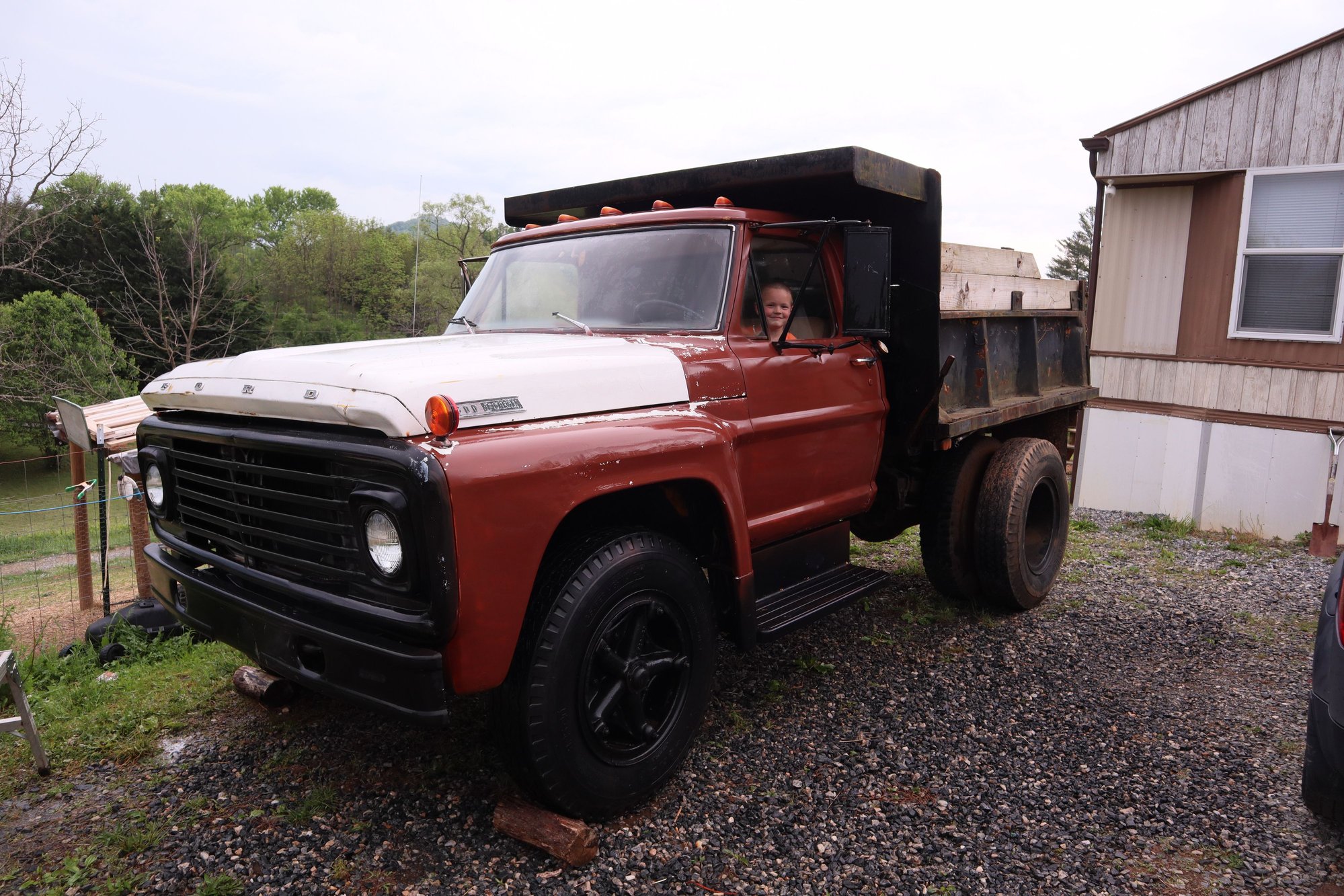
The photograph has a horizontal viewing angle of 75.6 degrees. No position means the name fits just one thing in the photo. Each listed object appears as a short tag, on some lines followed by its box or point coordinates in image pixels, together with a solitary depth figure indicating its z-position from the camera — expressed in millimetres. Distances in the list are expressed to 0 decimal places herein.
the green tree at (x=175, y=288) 19405
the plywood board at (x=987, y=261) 5197
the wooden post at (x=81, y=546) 6695
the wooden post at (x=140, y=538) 5586
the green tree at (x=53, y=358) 16234
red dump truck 2549
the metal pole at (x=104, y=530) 5672
